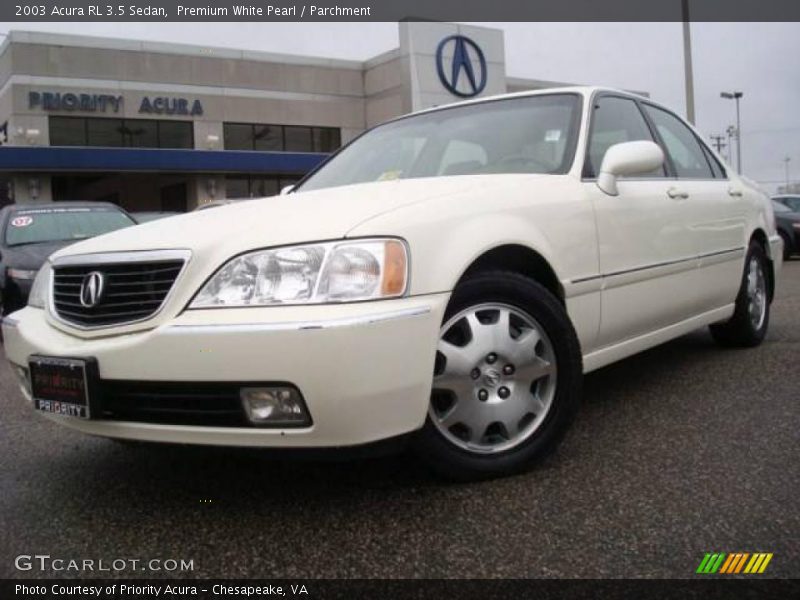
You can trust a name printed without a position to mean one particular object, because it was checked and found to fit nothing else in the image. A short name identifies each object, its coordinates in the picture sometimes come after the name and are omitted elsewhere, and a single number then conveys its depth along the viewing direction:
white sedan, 2.14
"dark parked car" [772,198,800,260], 14.55
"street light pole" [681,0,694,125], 17.58
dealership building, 25.19
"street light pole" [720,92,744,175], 50.00
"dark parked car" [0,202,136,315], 6.64
